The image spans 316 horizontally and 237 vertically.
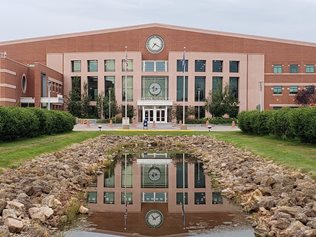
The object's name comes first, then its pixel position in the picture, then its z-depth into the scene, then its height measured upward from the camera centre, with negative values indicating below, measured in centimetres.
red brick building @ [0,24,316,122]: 8469 +851
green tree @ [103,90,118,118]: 8169 +69
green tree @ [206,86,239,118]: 7825 +107
